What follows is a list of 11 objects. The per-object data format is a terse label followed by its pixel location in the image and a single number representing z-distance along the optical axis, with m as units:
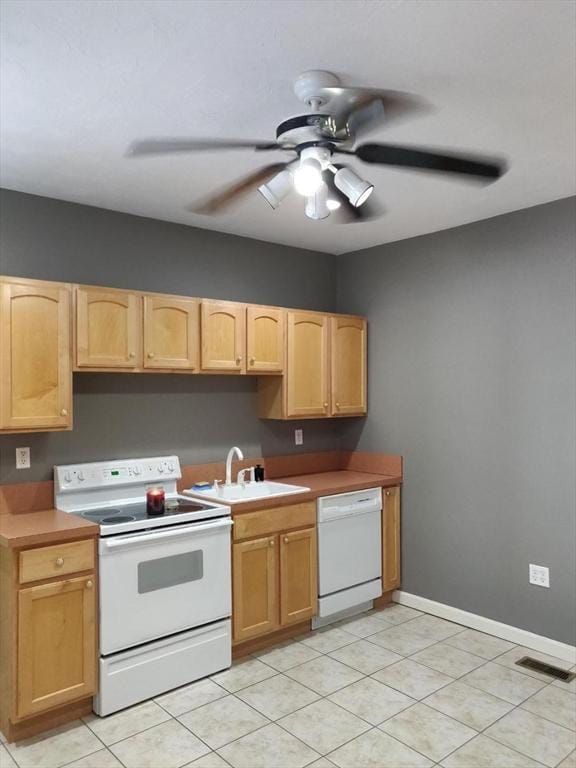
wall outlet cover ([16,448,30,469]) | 3.23
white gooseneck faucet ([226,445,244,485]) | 3.90
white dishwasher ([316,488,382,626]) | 3.92
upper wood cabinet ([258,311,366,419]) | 4.20
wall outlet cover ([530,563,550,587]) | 3.59
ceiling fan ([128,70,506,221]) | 2.15
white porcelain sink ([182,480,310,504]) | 3.74
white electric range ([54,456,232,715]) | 2.93
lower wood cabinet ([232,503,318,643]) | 3.49
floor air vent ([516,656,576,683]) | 3.27
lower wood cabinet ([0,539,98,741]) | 2.67
